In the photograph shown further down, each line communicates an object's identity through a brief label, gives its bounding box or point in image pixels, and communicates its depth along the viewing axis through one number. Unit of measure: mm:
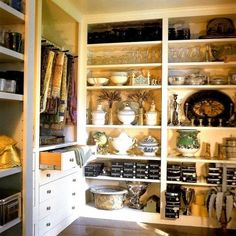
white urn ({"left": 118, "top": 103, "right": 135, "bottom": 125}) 3404
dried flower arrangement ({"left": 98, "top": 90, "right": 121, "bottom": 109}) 3654
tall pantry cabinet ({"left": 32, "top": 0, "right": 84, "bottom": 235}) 2539
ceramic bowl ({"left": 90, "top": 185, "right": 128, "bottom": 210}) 3359
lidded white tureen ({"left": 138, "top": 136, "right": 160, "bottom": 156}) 3346
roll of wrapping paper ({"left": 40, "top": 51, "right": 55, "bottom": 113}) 2635
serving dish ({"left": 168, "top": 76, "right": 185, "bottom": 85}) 3307
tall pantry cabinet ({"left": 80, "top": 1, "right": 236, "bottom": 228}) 3211
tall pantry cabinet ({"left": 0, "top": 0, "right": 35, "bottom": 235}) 1717
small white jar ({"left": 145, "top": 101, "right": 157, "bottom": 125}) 3381
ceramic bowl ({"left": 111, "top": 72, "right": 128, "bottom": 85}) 3432
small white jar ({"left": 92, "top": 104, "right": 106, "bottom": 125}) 3498
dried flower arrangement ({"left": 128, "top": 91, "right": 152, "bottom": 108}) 3592
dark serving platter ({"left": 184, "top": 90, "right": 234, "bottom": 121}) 3326
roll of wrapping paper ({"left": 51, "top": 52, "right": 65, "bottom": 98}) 2818
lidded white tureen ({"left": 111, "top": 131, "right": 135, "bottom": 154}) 3432
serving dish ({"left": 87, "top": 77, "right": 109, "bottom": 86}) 3479
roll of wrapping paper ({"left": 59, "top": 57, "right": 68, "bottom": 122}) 2975
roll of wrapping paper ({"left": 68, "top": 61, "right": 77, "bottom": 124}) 3242
